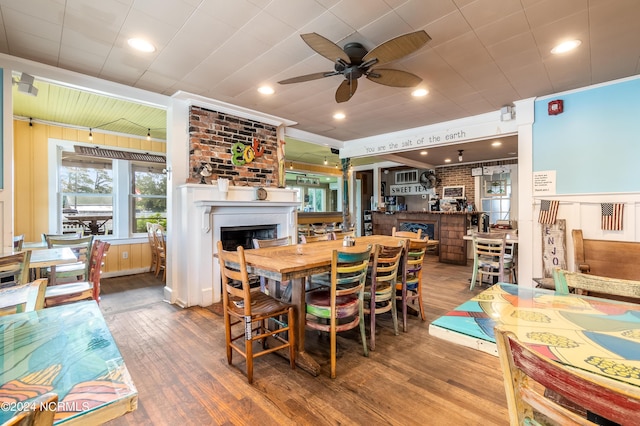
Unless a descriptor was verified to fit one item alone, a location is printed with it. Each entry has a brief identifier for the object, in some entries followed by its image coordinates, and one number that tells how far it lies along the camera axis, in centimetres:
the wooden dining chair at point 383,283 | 251
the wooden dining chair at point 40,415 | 42
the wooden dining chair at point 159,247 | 496
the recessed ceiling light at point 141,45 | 246
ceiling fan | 199
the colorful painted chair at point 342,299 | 215
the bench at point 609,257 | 287
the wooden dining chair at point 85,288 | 249
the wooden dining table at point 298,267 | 200
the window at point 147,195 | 564
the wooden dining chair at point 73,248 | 334
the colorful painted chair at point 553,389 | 55
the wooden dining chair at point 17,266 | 202
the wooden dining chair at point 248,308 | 205
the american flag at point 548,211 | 347
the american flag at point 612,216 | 310
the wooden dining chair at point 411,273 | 293
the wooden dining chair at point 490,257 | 411
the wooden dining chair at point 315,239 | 343
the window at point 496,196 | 796
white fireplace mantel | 366
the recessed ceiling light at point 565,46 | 243
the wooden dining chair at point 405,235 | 417
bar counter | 642
